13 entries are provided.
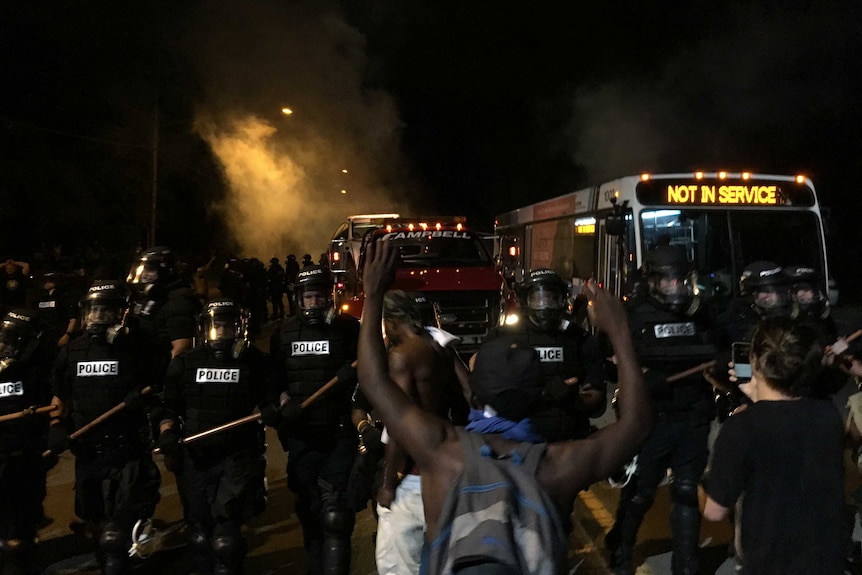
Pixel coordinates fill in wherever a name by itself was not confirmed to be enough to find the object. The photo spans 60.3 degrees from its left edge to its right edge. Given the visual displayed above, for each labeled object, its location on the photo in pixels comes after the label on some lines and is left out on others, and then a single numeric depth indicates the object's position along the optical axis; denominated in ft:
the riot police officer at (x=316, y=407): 14.49
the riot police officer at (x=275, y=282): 60.34
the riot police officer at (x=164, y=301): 18.22
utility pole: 53.67
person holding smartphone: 8.24
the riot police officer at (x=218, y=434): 13.48
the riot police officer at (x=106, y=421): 14.24
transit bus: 30.66
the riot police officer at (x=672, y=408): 14.23
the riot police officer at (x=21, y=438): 13.80
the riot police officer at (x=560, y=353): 14.24
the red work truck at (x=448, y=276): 35.29
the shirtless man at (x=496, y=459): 6.09
